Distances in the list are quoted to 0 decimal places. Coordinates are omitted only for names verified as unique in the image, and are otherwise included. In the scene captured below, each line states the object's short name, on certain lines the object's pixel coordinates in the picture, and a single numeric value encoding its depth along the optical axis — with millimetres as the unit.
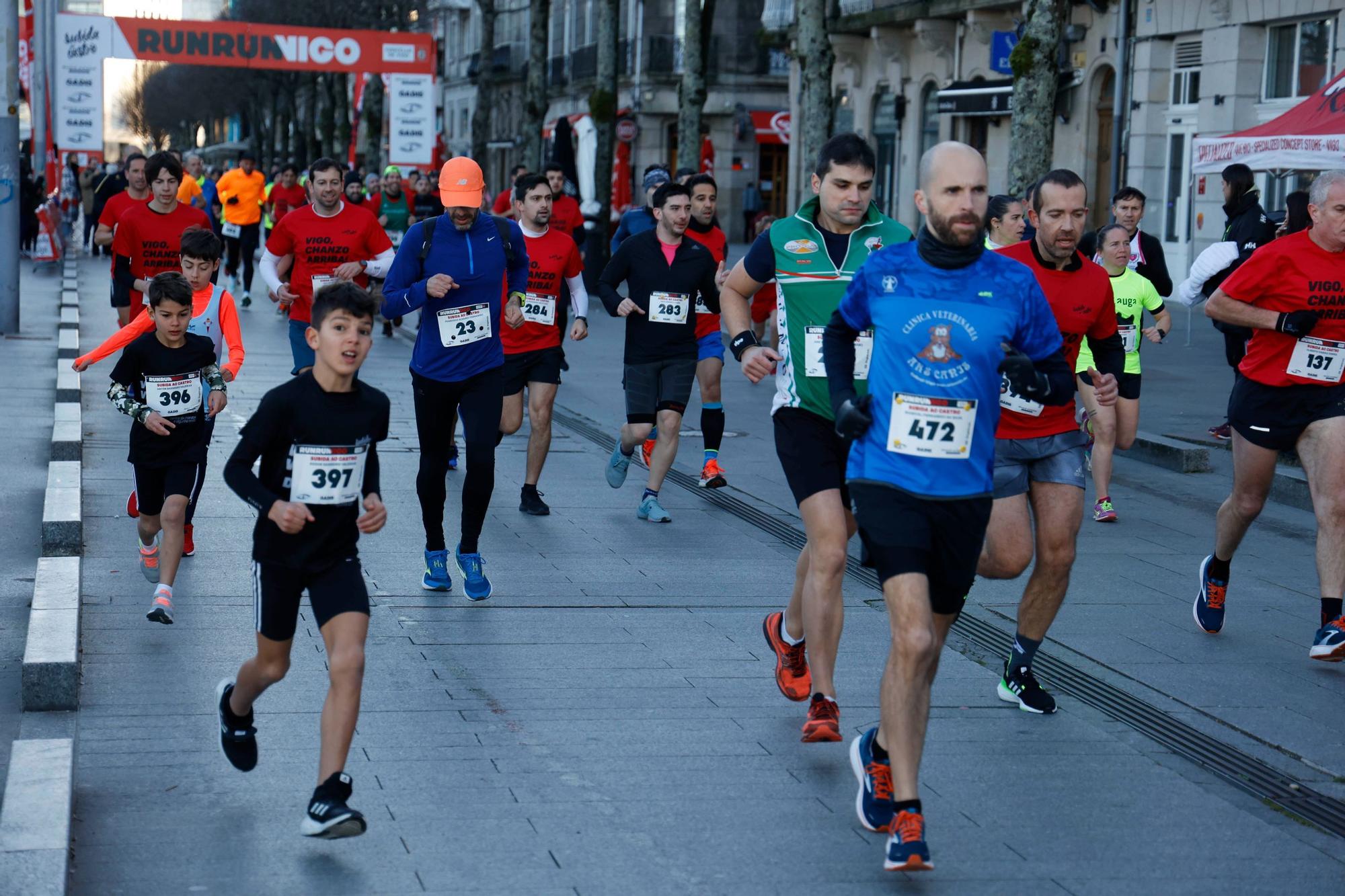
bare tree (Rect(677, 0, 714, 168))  27359
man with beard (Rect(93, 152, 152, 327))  11352
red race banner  37688
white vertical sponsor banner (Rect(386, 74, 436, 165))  30906
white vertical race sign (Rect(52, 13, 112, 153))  30172
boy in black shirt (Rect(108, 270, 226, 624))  7312
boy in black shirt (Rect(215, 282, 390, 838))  4934
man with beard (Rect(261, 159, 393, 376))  10789
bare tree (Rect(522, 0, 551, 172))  31766
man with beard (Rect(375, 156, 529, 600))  8008
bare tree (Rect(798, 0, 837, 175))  22312
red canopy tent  14633
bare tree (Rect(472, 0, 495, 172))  37875
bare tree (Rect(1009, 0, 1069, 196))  16438
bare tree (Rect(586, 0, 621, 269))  30594
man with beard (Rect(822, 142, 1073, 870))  4766
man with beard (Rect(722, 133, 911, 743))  5734
